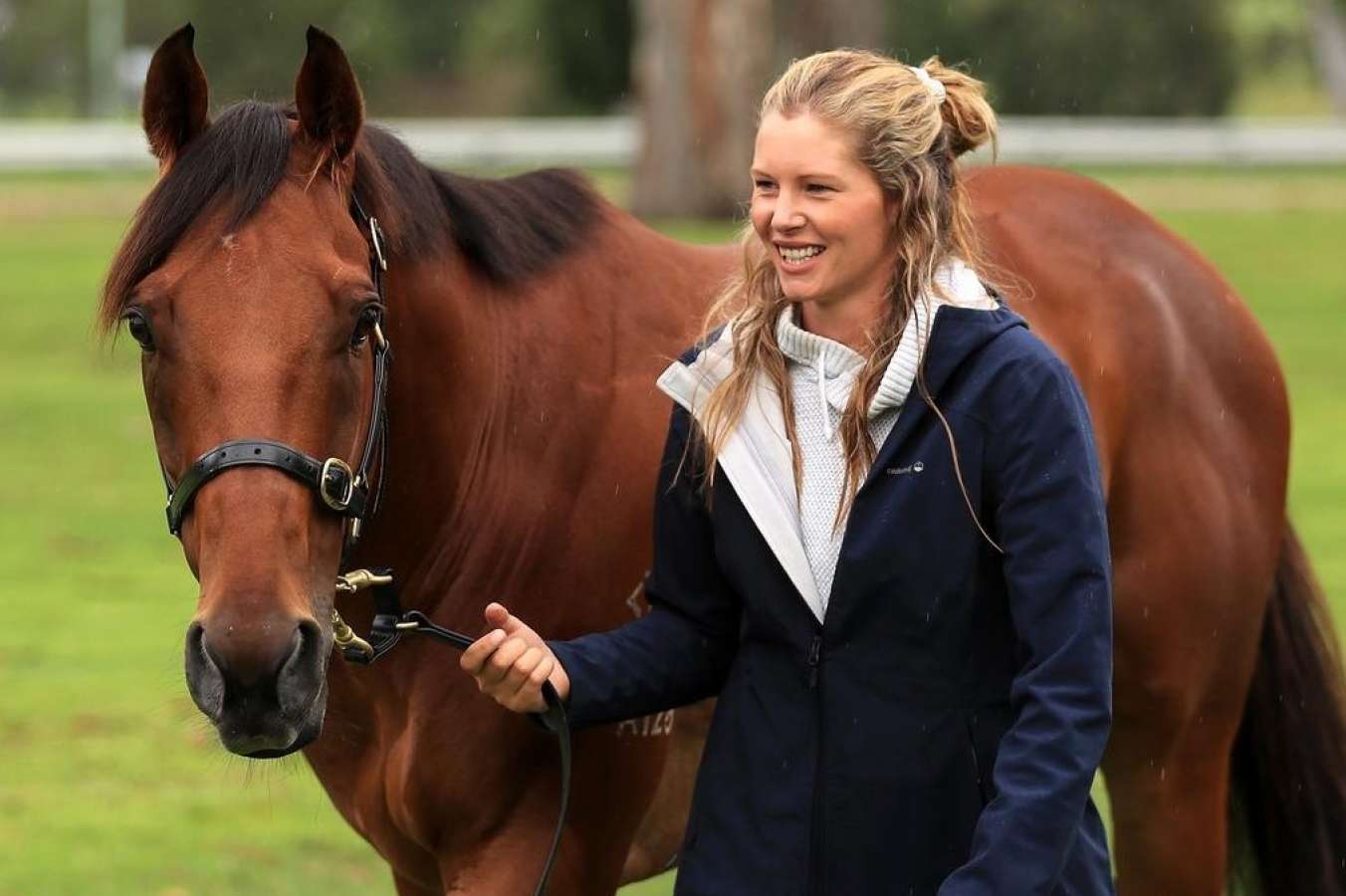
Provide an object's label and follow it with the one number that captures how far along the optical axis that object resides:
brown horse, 2.86
